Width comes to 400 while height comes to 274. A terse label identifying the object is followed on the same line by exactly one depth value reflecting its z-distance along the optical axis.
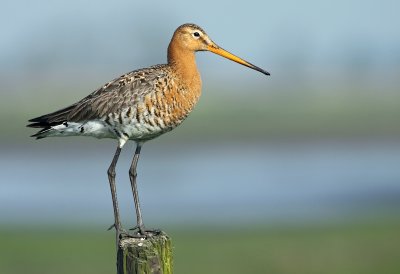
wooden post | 18.83
